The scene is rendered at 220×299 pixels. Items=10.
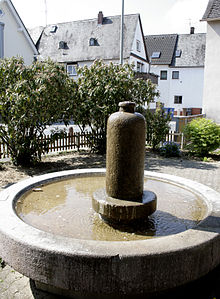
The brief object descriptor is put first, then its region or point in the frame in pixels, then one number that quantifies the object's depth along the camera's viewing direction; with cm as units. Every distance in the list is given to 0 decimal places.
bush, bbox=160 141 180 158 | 1119
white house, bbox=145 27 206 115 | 3703
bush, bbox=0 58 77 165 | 818
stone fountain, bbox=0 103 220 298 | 256
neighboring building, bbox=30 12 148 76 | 3111
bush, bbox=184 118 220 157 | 1105
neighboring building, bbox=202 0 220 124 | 1675
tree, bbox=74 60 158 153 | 1035
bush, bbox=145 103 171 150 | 1174
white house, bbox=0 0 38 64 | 2216
